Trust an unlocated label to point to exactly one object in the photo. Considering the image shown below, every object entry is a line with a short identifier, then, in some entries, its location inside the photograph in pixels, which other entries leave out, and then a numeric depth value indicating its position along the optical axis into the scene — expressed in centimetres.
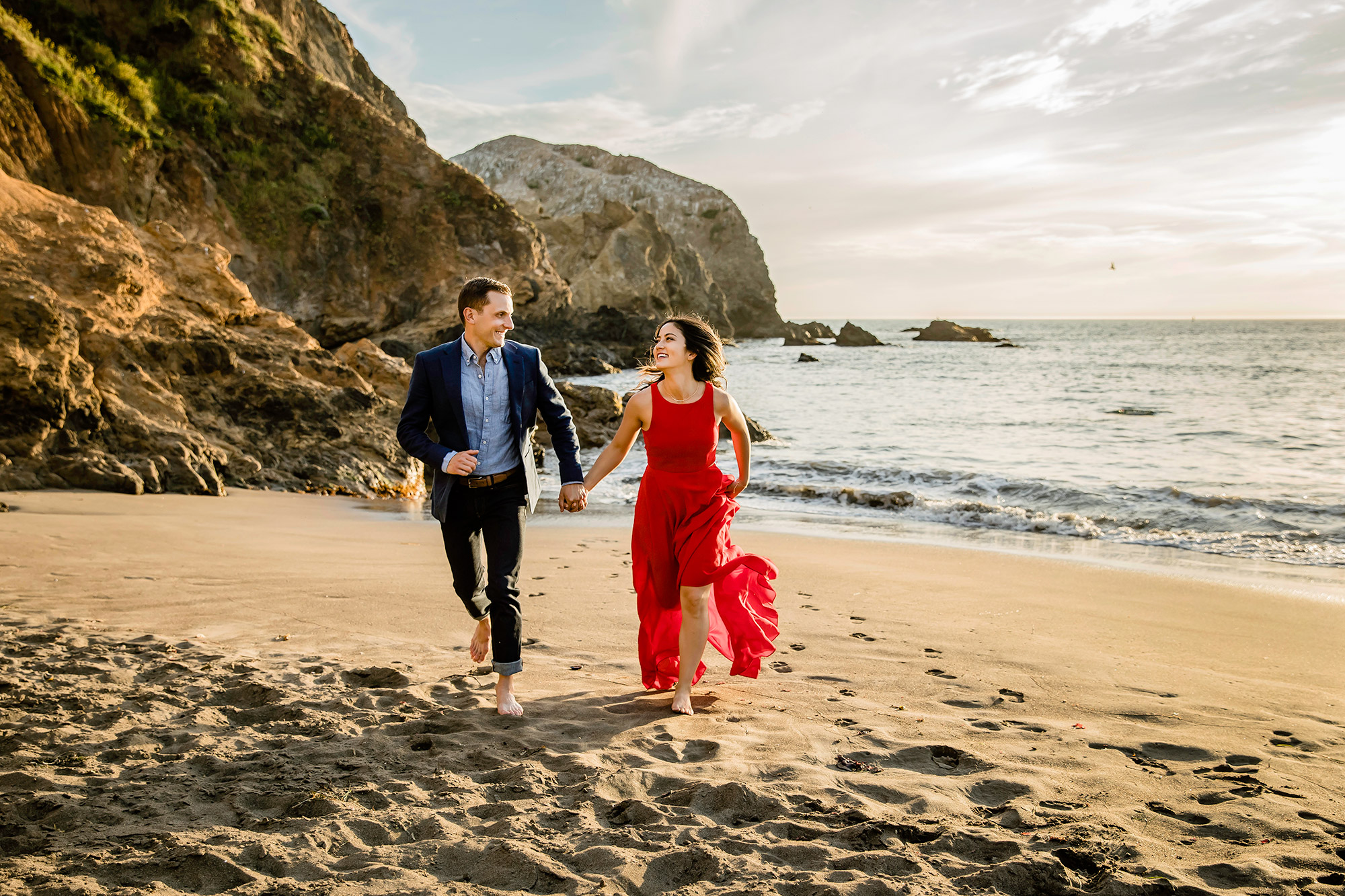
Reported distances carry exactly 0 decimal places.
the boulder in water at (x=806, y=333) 7869
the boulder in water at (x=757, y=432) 1617
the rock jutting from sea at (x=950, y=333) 7875
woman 356
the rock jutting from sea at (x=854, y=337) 7431
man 338
